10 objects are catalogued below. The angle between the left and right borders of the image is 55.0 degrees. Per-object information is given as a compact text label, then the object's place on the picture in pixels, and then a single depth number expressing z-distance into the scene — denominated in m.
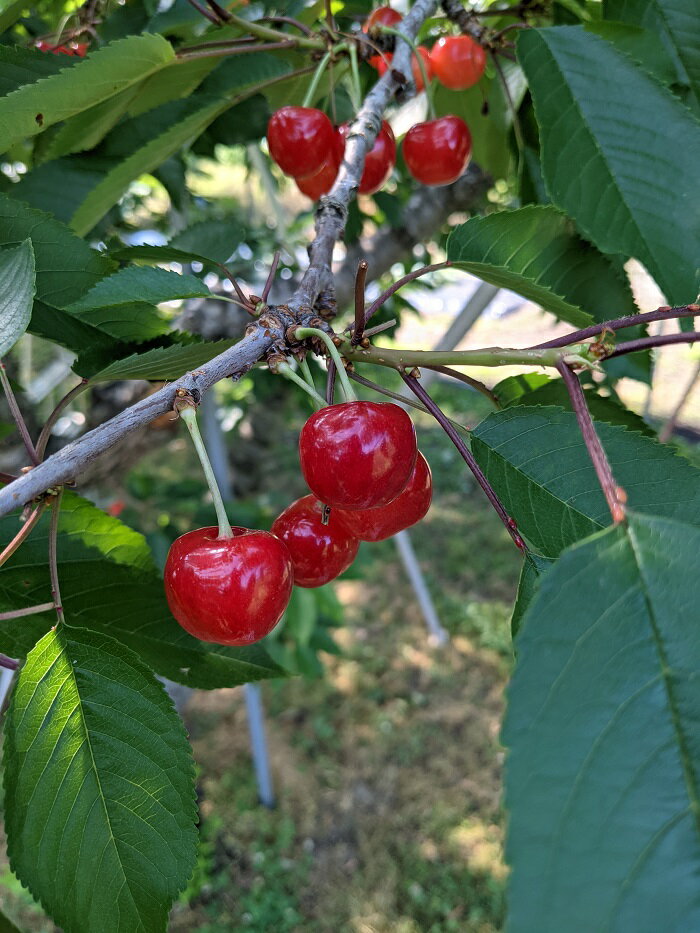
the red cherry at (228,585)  0.12
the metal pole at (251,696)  0.48
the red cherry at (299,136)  0.20
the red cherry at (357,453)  0.12
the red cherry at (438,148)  0.23
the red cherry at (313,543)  0.15
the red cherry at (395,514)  0.14
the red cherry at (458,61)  0.25
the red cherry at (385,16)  0.25
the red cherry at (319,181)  0.23
